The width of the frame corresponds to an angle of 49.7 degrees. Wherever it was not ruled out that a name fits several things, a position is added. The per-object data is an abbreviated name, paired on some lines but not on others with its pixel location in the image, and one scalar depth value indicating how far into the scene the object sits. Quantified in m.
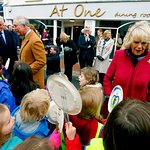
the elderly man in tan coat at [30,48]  2.34
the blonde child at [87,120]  1.25
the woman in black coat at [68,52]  4.69
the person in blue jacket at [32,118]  1.41
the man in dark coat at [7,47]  3.21
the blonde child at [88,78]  2.01
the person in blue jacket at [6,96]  1.70
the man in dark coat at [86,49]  5.35
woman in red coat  1.57
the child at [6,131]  1.15
